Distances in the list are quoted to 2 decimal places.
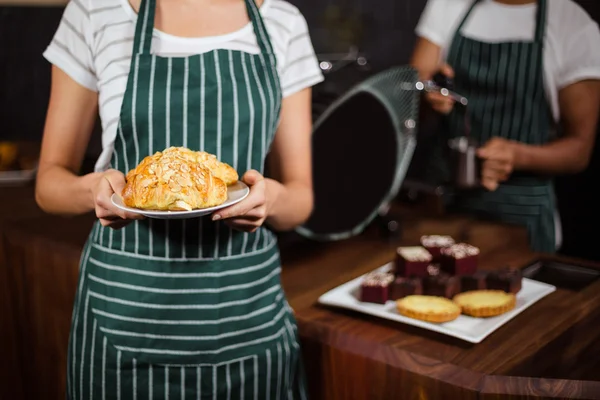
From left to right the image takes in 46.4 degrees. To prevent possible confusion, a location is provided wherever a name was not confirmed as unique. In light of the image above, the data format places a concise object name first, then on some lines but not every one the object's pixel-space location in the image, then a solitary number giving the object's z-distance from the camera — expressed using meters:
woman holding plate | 1.17
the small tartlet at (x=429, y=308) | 1.27
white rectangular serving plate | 1.24
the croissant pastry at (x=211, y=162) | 1.07
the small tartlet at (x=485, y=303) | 1.29
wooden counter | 1.15
